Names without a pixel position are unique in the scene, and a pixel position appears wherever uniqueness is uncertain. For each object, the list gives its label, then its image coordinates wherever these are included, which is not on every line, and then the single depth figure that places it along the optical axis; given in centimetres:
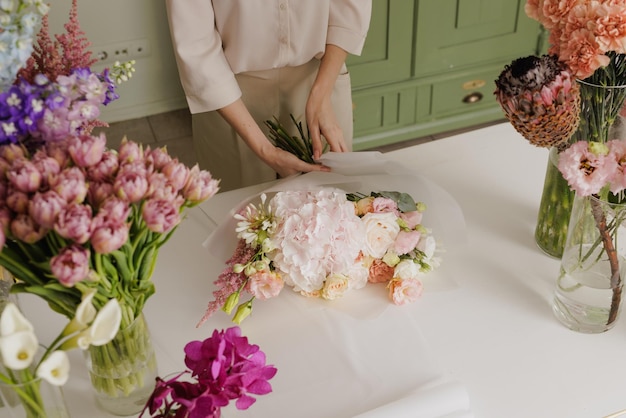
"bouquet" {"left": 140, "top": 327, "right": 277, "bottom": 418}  83
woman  161
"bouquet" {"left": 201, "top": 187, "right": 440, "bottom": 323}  115
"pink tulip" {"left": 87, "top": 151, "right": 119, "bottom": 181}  76
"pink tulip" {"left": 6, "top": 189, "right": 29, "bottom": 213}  73
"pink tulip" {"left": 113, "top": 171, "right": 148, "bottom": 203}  74
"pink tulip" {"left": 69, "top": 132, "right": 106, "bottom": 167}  75
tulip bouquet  72
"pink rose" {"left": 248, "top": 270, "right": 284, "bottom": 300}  116
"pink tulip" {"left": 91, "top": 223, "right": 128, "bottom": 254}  72
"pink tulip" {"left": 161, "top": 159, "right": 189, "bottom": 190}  78
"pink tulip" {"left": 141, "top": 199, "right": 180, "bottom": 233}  76
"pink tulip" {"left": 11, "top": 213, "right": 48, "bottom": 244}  73
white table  108
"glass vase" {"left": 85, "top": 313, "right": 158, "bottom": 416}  94
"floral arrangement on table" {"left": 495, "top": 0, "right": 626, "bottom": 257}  100
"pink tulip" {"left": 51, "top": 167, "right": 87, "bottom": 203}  72
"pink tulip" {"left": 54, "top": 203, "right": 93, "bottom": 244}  71
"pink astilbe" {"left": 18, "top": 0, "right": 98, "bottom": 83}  84
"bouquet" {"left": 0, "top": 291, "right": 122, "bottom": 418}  69
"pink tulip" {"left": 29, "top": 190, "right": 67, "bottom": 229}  70
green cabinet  292
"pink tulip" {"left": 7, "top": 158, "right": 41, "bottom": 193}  72
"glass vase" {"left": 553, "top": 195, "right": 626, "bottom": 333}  112
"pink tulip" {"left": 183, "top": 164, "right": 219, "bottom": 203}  80
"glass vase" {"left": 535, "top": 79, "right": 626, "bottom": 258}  111
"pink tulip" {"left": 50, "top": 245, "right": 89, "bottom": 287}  72
